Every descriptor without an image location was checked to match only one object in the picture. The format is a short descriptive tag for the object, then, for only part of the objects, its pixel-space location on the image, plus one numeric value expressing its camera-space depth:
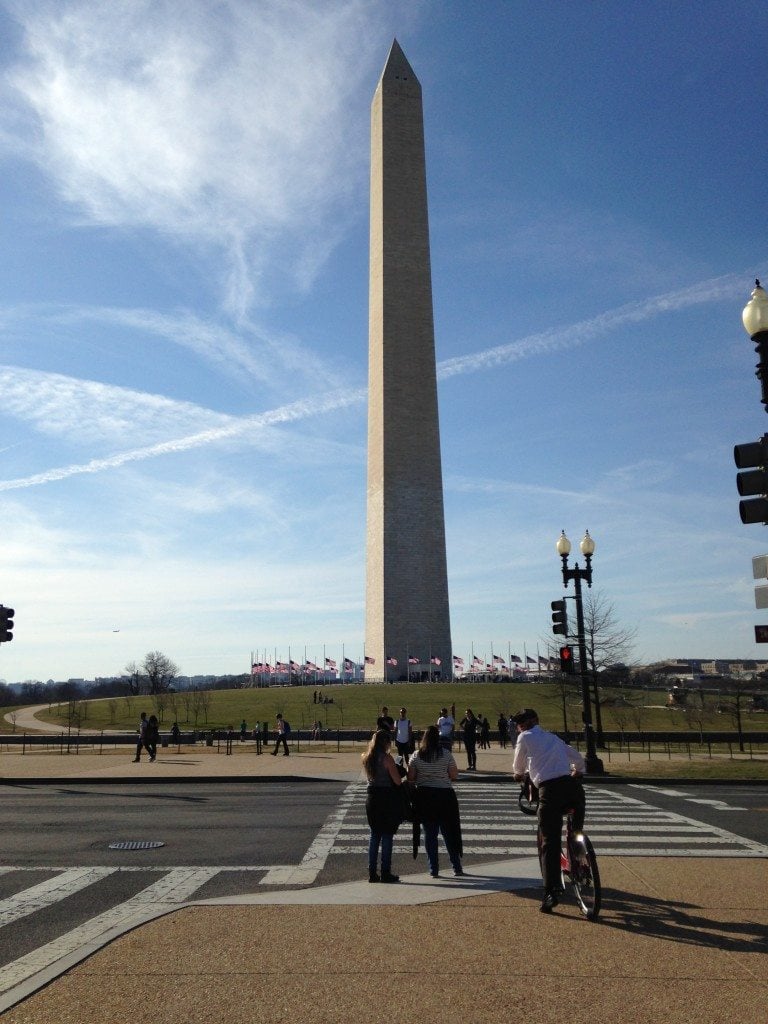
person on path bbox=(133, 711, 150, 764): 25.97
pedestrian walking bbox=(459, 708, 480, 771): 23.50
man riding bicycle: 7.36
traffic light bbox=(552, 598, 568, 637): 22.33
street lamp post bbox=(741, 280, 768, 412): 8.84
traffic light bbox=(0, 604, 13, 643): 20.84
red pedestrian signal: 21.91
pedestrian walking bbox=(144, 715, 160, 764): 26.05
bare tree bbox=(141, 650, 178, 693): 133.00
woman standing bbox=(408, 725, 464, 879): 9.05
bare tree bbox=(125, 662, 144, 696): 123.96
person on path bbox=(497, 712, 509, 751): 36.16
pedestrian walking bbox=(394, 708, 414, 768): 20.27
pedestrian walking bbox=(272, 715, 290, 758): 30.00
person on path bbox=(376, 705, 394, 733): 11.60
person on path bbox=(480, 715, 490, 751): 34.86
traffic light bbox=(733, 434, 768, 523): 8.52
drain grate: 11.45
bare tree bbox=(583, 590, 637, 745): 40.30
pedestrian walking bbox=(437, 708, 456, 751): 23.91
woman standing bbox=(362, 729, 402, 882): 8.88
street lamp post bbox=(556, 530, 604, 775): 22.14
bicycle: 6.91
